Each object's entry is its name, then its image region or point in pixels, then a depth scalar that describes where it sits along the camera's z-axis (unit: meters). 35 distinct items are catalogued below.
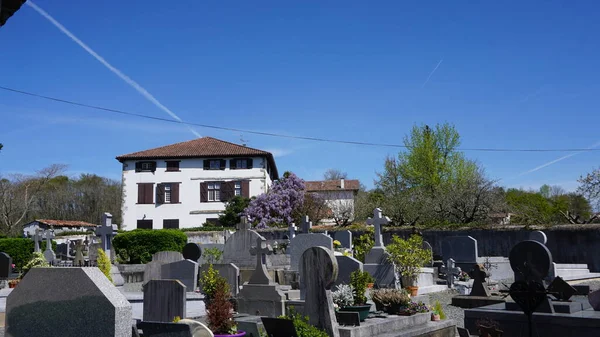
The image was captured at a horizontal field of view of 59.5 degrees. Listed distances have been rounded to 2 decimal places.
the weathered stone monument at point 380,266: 15.85
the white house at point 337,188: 60.38
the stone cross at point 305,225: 21.83
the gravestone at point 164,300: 8.45
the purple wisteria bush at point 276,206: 40.47
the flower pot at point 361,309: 8.77
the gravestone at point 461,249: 20.80
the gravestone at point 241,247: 20.89
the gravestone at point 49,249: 23.96
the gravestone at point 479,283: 13.34
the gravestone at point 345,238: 22.95
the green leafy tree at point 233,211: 41.78
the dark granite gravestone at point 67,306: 4.53
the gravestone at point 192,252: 17.11
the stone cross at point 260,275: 11.78
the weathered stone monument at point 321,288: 7.81
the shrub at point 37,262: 15.81
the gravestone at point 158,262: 15.53
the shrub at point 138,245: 26.57
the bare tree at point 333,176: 72.64
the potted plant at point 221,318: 8.01
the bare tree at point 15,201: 45.19
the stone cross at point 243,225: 21.23
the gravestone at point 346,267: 14.50
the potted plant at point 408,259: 15.65
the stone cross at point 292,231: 24.08
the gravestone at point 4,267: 17.36
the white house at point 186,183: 44.59
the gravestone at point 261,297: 11.12
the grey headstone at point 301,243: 18.79
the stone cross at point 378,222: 17.38
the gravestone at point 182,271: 15.87
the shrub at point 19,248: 27.30
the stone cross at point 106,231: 18.09
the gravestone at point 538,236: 18.42
